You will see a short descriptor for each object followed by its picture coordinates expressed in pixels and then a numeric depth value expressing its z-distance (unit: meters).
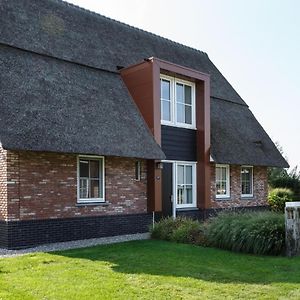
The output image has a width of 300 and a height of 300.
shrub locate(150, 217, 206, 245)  12.73
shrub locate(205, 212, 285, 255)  11.04
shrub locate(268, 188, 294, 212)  24.81
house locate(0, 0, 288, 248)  12.49
